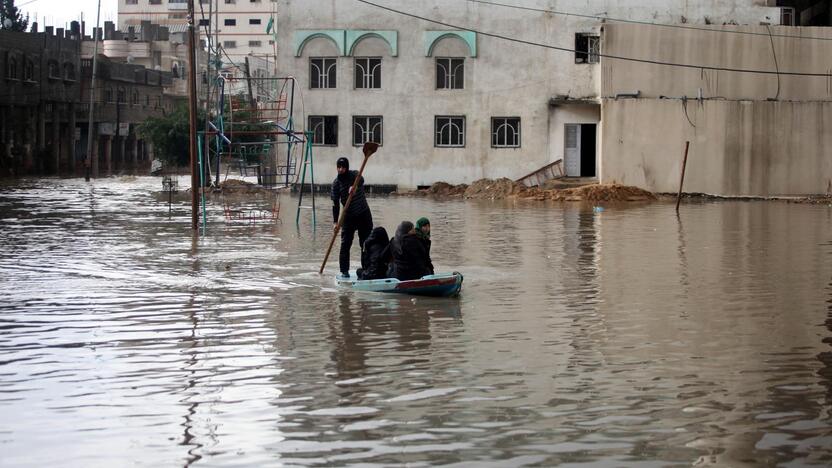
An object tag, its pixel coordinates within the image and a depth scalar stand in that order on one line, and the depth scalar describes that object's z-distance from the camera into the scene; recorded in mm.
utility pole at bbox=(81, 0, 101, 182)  57250
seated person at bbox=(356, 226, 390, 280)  15250
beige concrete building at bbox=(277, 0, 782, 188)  45125
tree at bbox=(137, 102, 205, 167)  65812
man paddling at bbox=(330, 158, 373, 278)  16453
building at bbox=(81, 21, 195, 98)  99375
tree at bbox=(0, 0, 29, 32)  90562
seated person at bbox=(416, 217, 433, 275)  14664
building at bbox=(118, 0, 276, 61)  127562
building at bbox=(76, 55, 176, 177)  78688
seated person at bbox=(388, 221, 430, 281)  14711
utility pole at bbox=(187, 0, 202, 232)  23172
